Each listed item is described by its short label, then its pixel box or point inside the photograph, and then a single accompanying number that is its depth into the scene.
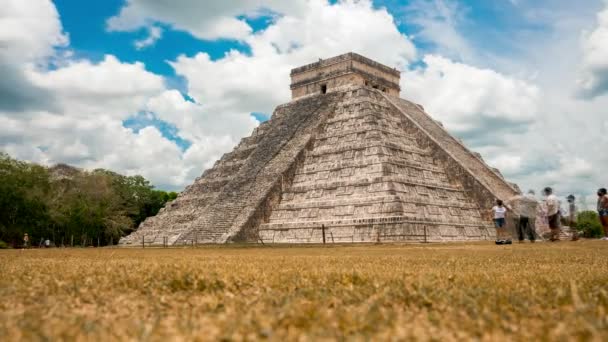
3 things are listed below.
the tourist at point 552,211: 15.48
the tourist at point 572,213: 17.18
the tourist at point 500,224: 15.72
